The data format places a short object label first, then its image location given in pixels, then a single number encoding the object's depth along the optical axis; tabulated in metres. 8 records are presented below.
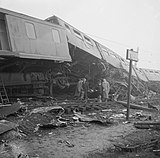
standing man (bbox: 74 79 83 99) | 12.45
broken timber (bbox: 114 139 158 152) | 3.89
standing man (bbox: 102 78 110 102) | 12.12
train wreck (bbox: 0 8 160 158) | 5.12
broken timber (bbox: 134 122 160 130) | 5.70
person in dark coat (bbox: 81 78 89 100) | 12.62
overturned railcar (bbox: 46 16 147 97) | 12.06
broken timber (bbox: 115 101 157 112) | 9.37
